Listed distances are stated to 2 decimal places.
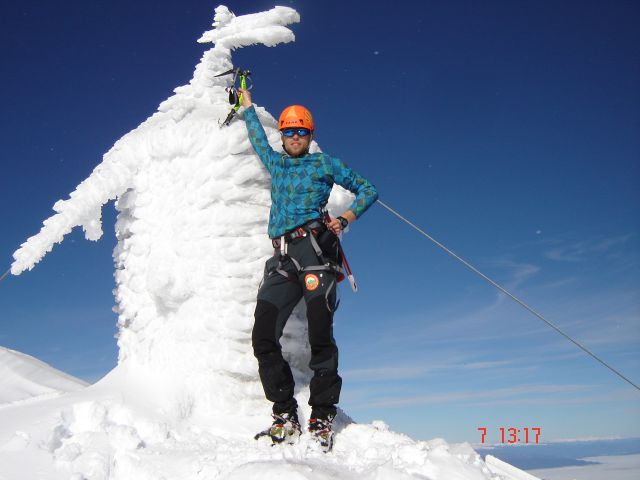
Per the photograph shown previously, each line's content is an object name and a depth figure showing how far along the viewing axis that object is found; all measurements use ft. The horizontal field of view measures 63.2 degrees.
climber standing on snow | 14.44
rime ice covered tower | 16.51
